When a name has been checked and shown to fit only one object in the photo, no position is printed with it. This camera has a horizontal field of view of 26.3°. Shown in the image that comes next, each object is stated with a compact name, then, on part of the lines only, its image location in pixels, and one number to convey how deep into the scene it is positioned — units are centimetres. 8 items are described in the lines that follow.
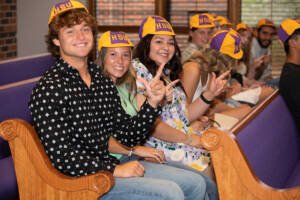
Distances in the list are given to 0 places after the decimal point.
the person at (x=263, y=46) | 722
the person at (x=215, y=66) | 414
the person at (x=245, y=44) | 638
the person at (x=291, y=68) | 393
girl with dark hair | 359
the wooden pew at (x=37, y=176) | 265
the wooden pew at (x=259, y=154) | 268
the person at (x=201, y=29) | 584
